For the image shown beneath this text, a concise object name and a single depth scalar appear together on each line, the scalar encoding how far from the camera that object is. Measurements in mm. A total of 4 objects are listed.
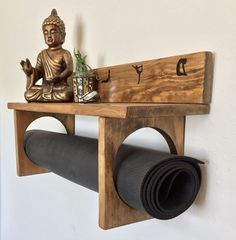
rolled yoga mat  480
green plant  720
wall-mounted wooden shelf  492
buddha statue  762
